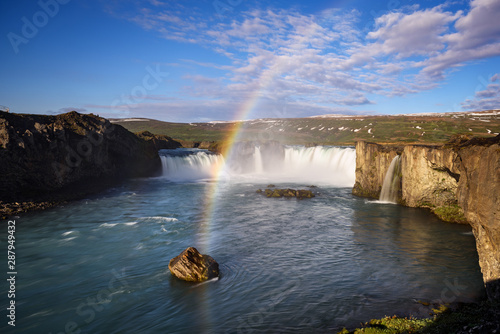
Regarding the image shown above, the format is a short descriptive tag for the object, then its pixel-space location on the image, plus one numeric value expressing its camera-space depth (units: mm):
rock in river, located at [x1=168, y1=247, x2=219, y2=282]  15734
